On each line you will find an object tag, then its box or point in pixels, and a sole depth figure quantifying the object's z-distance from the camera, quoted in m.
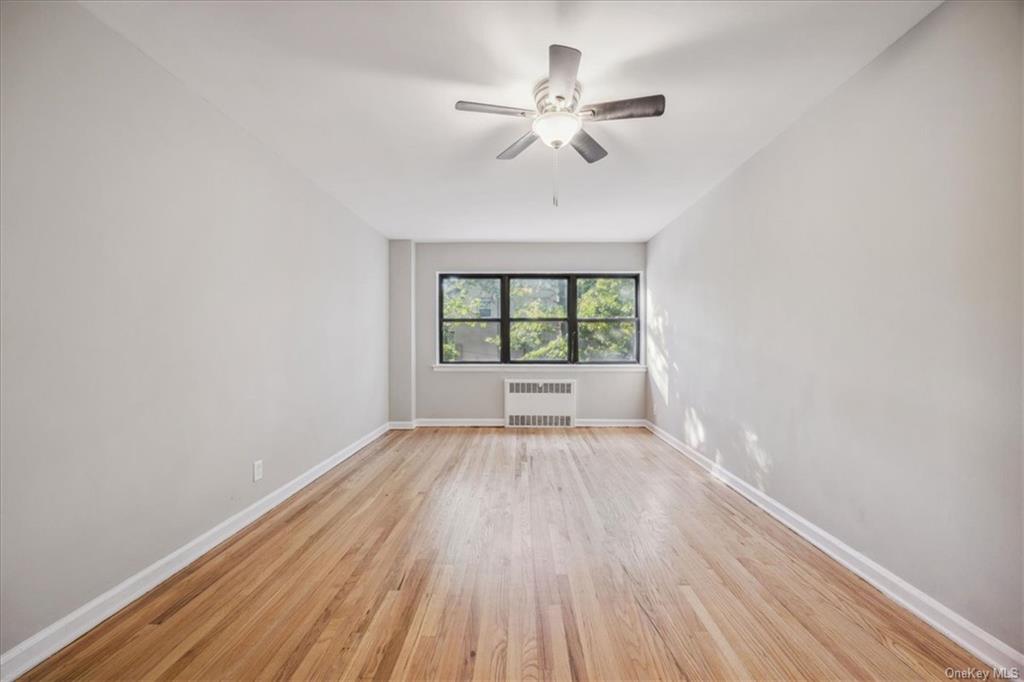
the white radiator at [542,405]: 5.58
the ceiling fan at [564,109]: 1.89
